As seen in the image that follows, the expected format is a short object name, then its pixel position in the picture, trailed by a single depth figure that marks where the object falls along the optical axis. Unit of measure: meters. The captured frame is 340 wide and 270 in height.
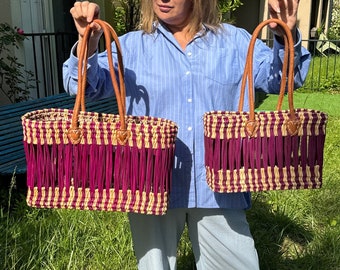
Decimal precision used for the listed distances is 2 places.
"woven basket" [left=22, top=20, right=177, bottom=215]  1.53
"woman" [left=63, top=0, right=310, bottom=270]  1.79
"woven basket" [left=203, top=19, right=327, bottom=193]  1.57
